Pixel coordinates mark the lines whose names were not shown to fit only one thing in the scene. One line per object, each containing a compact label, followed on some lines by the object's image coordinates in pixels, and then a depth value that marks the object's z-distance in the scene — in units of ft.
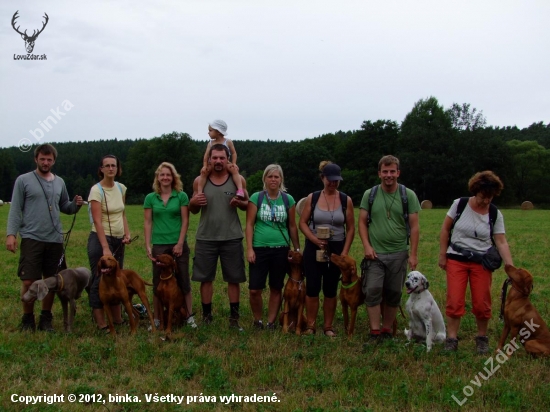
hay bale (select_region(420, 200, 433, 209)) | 151.12
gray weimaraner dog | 20.76
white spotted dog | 20.22
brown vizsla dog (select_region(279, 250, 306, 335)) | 21.89
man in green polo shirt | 20.11
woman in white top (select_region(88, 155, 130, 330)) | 21.50
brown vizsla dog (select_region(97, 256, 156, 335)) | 20.27
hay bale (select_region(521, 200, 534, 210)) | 154.26
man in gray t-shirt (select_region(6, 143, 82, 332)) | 21.26
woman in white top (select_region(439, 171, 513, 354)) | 19.29
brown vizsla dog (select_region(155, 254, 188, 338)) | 21.29
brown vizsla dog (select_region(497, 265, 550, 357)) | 18.56
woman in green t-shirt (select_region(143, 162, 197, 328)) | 22.16
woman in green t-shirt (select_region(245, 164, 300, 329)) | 21.84
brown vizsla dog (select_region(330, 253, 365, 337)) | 20.70
